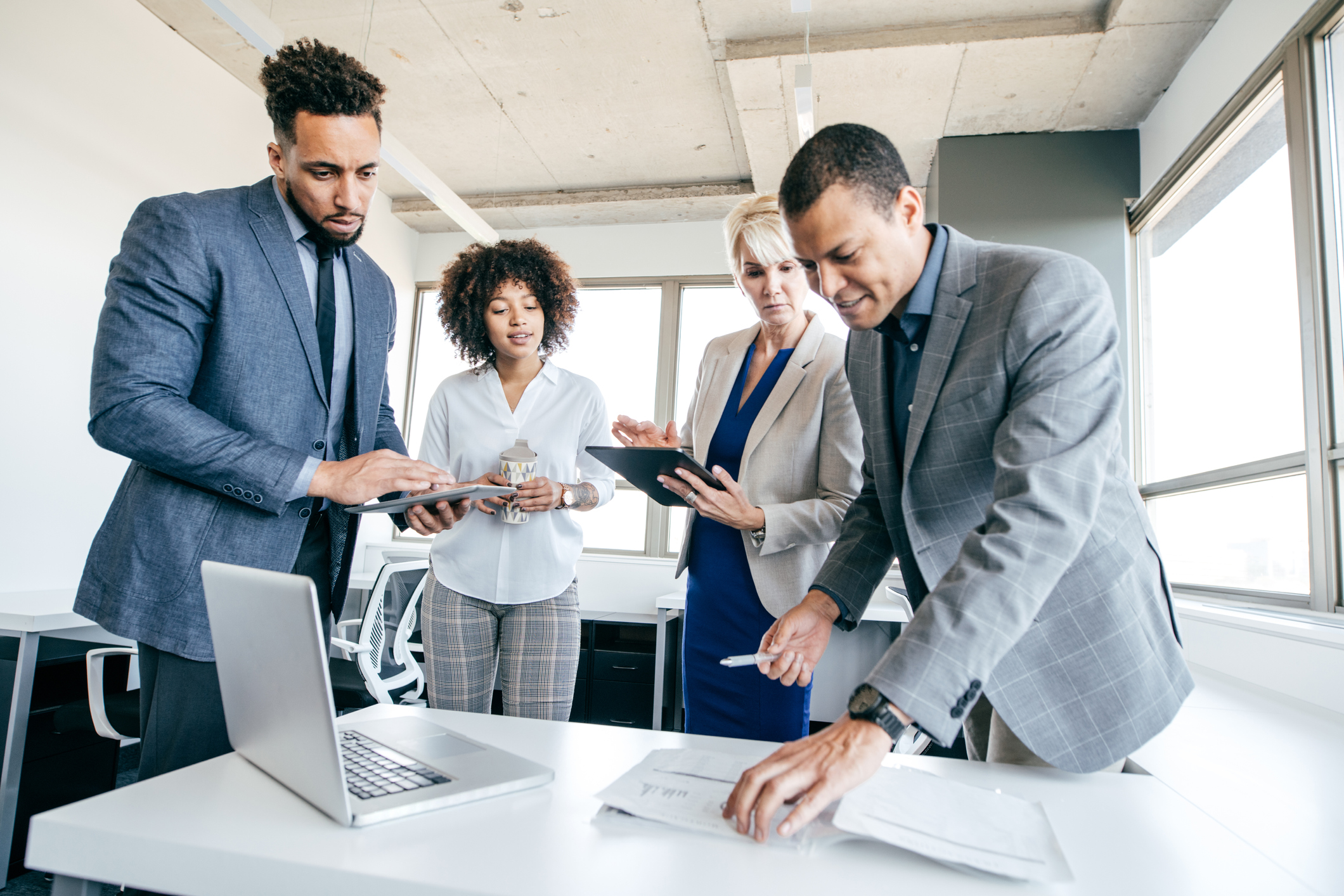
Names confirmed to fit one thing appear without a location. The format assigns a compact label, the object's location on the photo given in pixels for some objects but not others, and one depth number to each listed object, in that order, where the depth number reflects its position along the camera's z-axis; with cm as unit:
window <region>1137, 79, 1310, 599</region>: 266
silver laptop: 70
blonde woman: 158
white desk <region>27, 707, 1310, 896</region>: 64
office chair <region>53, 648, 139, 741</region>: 207
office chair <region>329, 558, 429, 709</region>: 294
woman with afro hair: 177
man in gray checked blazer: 80
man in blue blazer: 107
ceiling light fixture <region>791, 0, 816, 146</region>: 314
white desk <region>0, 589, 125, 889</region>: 231
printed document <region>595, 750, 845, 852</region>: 74
